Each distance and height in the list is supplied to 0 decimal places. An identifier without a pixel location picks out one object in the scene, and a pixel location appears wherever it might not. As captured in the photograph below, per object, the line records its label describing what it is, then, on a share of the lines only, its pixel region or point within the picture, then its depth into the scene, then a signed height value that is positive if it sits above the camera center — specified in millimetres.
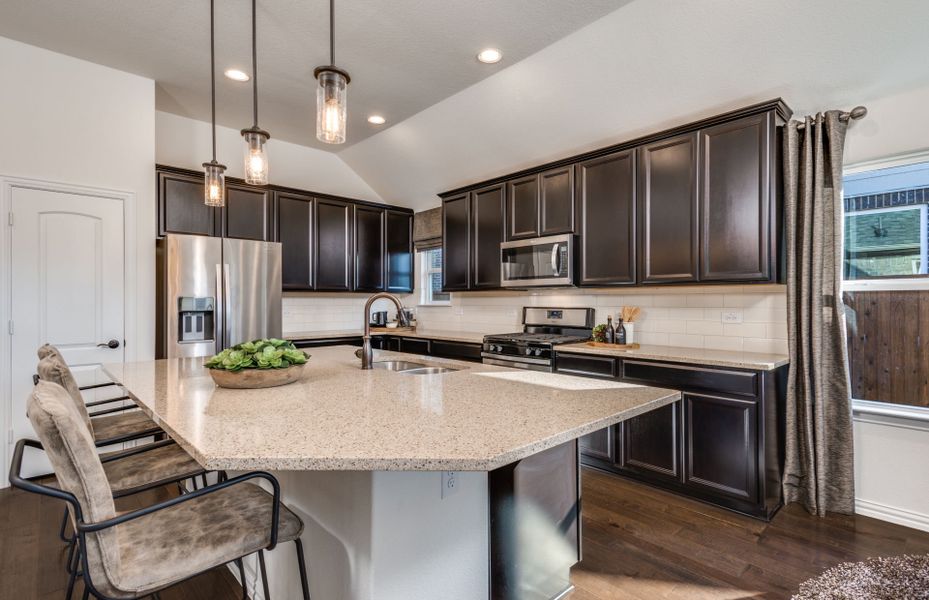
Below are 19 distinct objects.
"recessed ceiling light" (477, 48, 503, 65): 3201 +1730
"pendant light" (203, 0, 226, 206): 2426 +636
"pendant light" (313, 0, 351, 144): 1643 +730
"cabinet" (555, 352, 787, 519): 2523 -807
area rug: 1877 -1190
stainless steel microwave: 3600 +332
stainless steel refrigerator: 3668 +98
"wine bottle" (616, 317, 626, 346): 3402 -237
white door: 3203 +181
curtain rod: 2564 +1028
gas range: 3545 -289
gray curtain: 2566 -139
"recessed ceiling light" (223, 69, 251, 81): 3496 +1755
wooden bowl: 1766 -279
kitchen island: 1059 -342
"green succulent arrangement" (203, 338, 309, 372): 1775 -202
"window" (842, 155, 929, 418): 2527 +99
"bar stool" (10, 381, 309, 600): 1016 -613
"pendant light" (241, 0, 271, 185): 2102 +687
